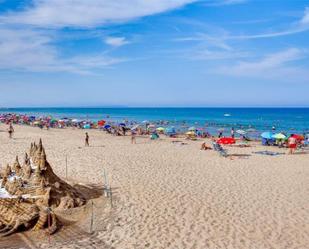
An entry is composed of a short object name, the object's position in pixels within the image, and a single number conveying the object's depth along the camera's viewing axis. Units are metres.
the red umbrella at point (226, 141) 21.71
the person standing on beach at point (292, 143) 19.84
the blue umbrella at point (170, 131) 31.08
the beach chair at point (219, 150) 17.65
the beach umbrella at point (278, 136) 23.18
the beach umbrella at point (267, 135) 23.95
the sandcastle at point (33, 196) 7.11
